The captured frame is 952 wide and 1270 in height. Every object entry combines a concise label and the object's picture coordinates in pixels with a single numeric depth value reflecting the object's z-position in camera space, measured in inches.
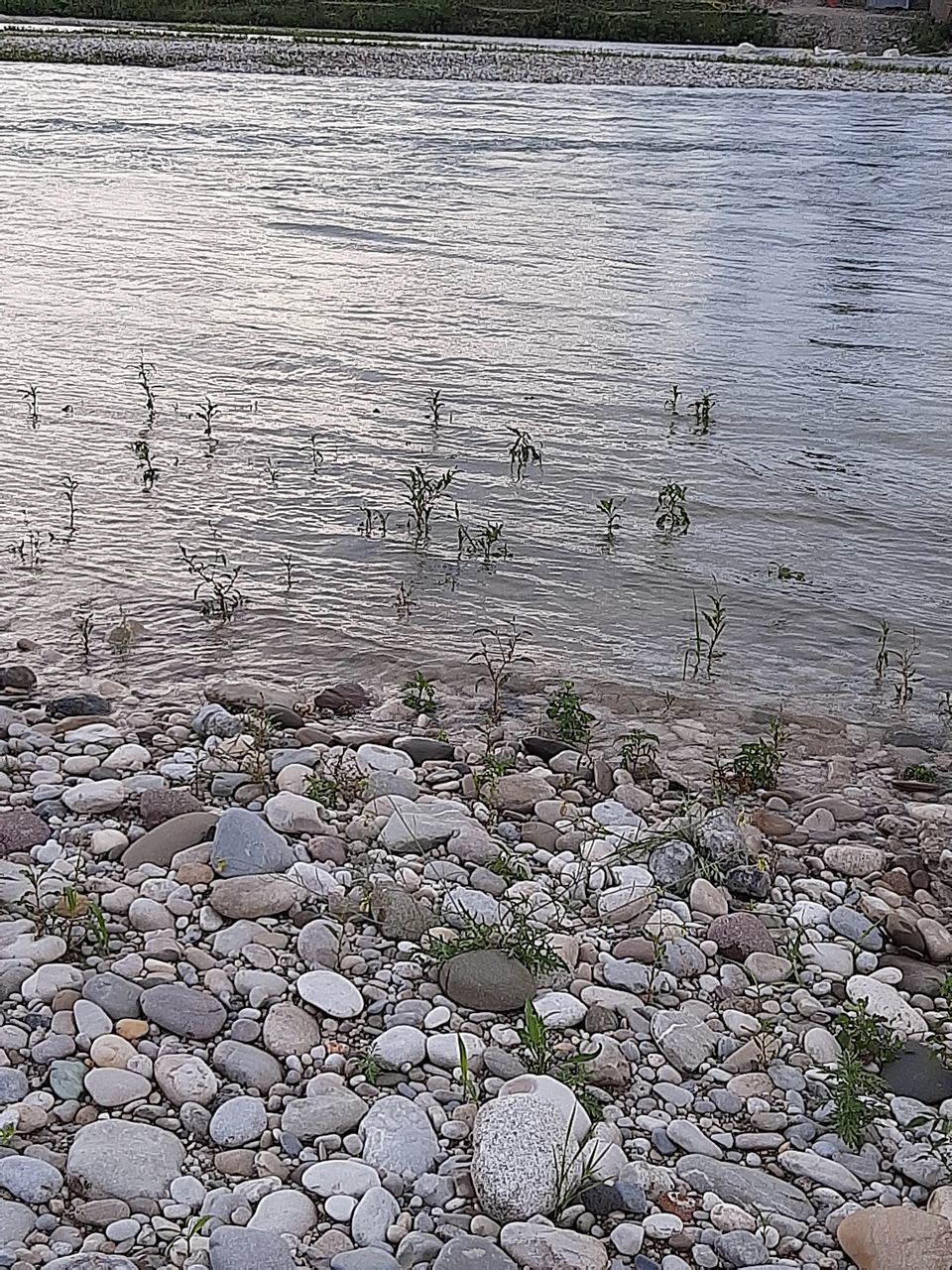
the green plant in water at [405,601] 284.3
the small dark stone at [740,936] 171.9
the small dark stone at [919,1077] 148.2
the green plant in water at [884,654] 260.9
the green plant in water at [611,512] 321.1
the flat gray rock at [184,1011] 149.4
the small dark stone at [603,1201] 129.6
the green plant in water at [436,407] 388.8
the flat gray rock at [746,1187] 131.0
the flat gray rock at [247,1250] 119.8
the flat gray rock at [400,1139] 132.5
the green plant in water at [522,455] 356.2
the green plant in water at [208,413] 372.6
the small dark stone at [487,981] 156.3
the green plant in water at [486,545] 307.7
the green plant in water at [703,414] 391.9
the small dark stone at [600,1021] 154.5
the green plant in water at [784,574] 305.4
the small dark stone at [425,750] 221.5
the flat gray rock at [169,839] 182.2
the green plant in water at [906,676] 256.4
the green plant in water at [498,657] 247.9
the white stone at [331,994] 154.3
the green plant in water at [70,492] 313.1
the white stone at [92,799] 195.2
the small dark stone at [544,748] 224.8
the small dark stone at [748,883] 185.5
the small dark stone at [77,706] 229.5
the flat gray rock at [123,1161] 127.3
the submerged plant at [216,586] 275.3
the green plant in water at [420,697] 240.8
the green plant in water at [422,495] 316.5
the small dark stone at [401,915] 169.0
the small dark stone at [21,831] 183.2
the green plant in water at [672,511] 327.9
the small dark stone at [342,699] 240.4
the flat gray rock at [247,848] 179.9
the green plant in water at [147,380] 384.8
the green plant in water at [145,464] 338.0
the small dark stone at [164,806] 193.0
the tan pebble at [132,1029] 147.6
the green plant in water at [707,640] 265.0
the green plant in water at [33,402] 376.5
